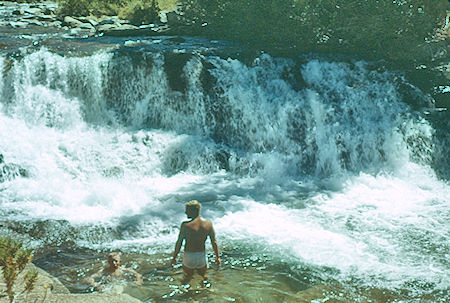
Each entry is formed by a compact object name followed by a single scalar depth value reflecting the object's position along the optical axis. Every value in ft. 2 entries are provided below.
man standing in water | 20.49
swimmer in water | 22.03
